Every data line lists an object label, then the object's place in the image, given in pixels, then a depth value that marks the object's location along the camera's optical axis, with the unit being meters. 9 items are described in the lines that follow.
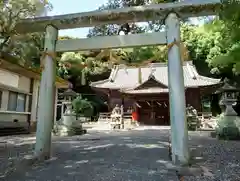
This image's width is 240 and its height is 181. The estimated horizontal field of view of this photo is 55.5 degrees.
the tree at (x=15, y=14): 5.60
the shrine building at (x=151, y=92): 20.49
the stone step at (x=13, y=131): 11.18
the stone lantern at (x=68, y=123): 11.42
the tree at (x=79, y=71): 31.30
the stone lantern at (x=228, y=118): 9.42
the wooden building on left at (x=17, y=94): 11.12
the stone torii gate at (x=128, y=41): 4.63
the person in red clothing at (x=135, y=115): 21.37
